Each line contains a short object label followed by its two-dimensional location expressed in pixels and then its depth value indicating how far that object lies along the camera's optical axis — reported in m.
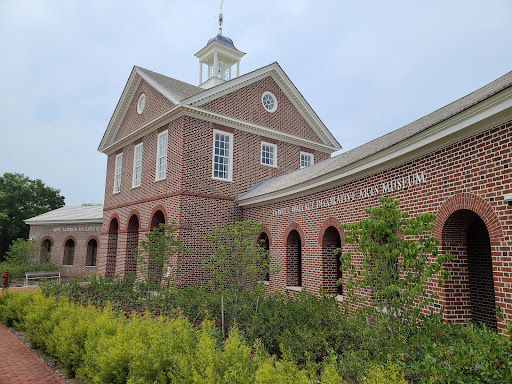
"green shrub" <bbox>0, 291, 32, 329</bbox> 10.44
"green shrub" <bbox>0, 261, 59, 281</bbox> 22.98
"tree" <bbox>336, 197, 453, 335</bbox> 5.20
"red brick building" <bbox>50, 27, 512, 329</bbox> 6.25
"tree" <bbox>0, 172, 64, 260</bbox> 36.78
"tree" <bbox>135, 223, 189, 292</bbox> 12.29
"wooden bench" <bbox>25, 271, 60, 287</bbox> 21.55
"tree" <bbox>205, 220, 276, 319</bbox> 9.03
